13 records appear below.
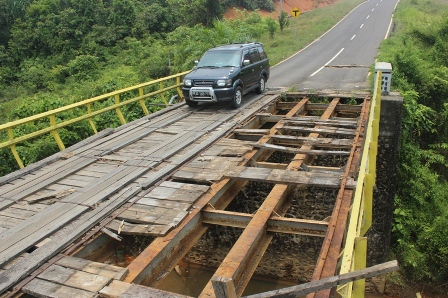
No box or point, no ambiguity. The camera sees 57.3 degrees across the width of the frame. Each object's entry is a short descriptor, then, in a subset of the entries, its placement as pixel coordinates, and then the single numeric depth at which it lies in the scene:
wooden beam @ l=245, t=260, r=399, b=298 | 2.87
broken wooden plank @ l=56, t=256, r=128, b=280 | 5.01
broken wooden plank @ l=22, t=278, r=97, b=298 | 4.69
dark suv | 12.48
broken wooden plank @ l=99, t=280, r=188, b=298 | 4.59
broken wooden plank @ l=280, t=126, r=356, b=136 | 9.66
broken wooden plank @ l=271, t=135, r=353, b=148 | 8.96
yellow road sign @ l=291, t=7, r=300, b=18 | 32.02
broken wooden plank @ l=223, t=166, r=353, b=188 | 7.08
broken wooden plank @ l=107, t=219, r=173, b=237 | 5.84
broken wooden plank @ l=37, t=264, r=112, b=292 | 4.84
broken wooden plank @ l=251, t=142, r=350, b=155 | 8.37
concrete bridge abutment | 11.06
